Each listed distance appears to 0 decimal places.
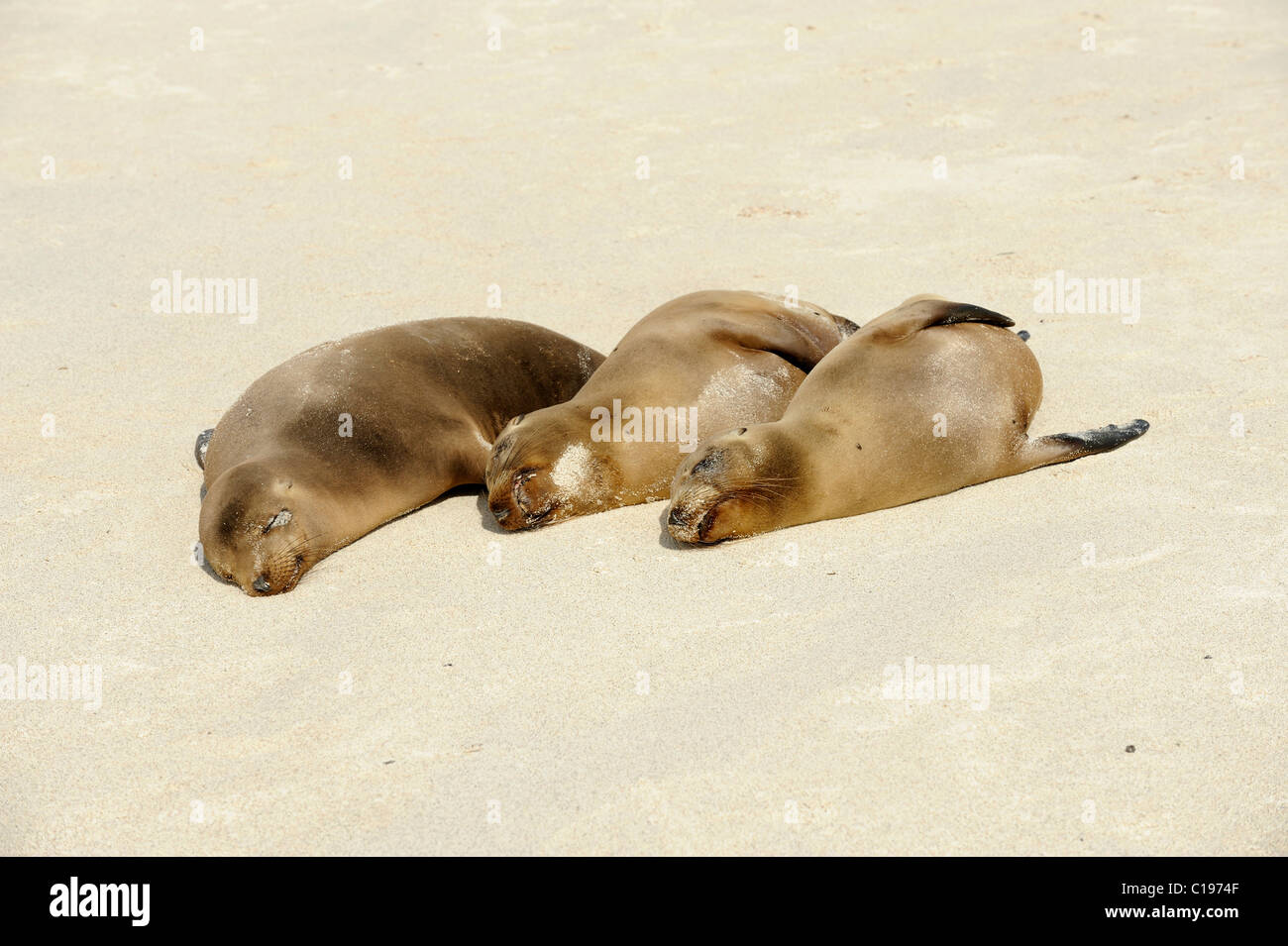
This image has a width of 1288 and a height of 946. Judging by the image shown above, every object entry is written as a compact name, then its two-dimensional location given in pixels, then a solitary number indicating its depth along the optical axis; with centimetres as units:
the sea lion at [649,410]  514
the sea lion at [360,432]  482
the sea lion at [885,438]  482
